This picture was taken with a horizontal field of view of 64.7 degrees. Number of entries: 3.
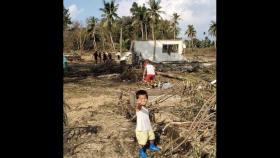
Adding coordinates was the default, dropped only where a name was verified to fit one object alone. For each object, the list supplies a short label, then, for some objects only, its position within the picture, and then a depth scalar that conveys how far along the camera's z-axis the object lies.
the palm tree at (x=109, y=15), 25.83
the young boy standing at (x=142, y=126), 2.92
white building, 14.24
